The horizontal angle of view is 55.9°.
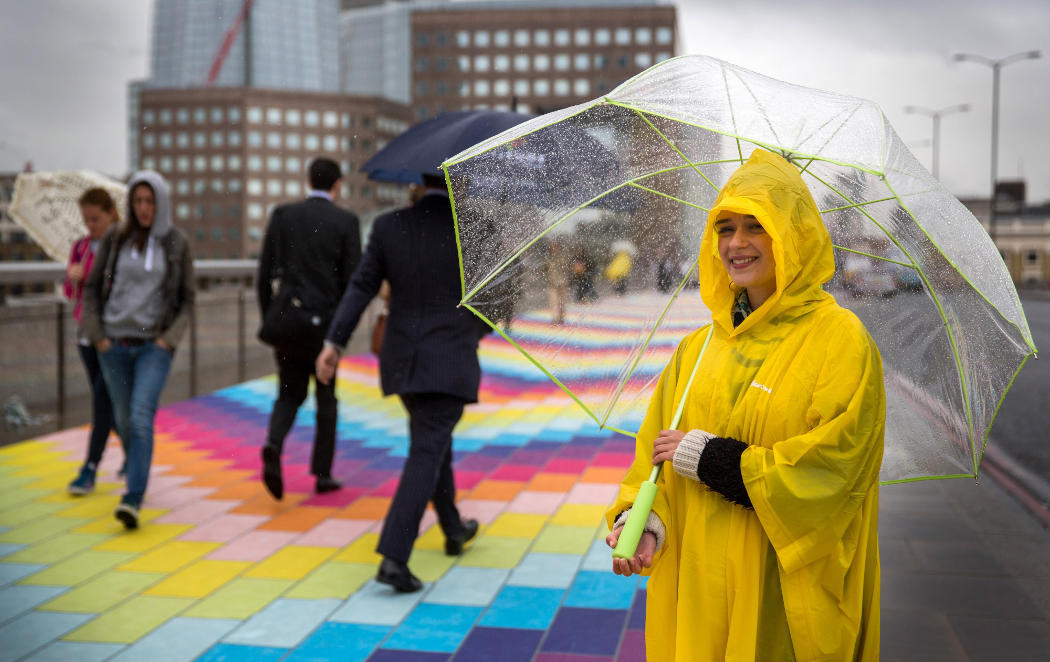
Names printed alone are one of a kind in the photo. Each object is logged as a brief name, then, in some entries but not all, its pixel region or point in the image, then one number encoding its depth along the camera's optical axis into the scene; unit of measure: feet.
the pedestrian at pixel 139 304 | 19.07
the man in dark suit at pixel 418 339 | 14.97
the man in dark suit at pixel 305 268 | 20.18
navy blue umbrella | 14.62
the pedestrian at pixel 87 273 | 21.53
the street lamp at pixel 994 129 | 114.88
